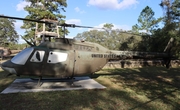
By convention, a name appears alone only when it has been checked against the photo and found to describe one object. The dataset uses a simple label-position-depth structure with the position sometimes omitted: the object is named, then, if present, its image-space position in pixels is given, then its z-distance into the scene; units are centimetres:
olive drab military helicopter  773
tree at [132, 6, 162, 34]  3112
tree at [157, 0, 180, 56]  1490
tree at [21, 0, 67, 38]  2501
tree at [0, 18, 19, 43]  6868
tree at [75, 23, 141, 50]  4478
